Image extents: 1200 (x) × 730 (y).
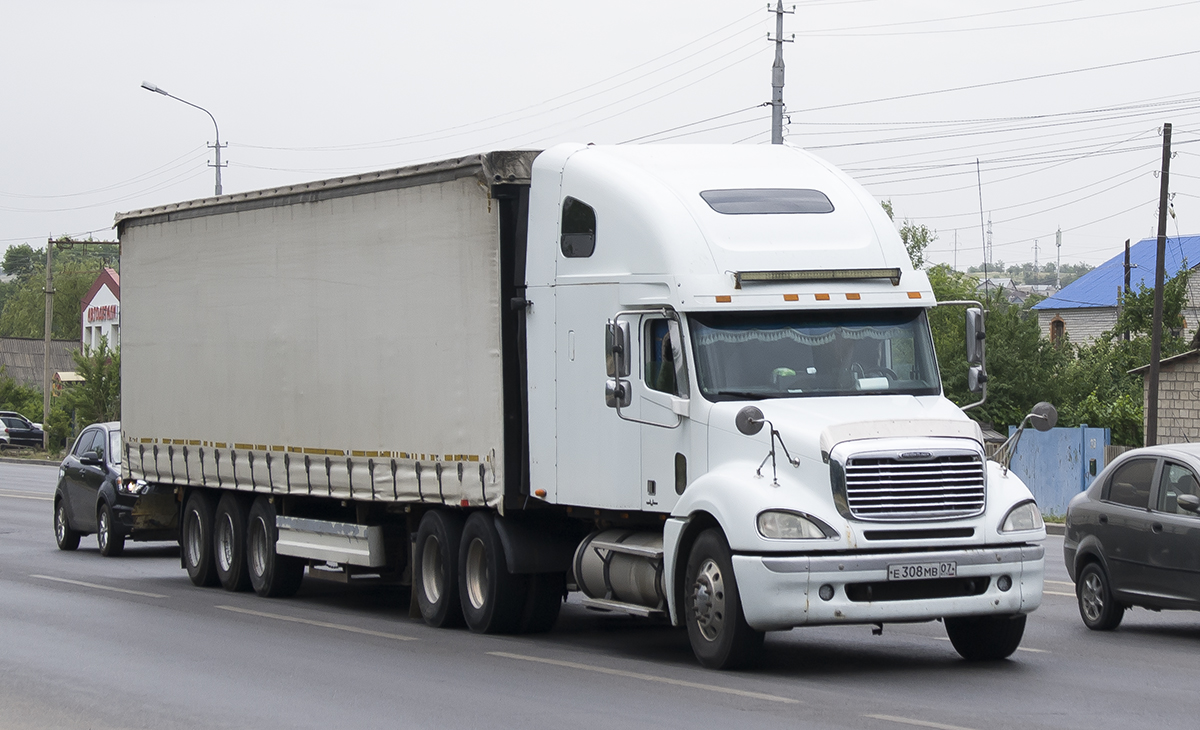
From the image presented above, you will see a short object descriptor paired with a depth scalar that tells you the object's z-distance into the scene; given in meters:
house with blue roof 91.19
